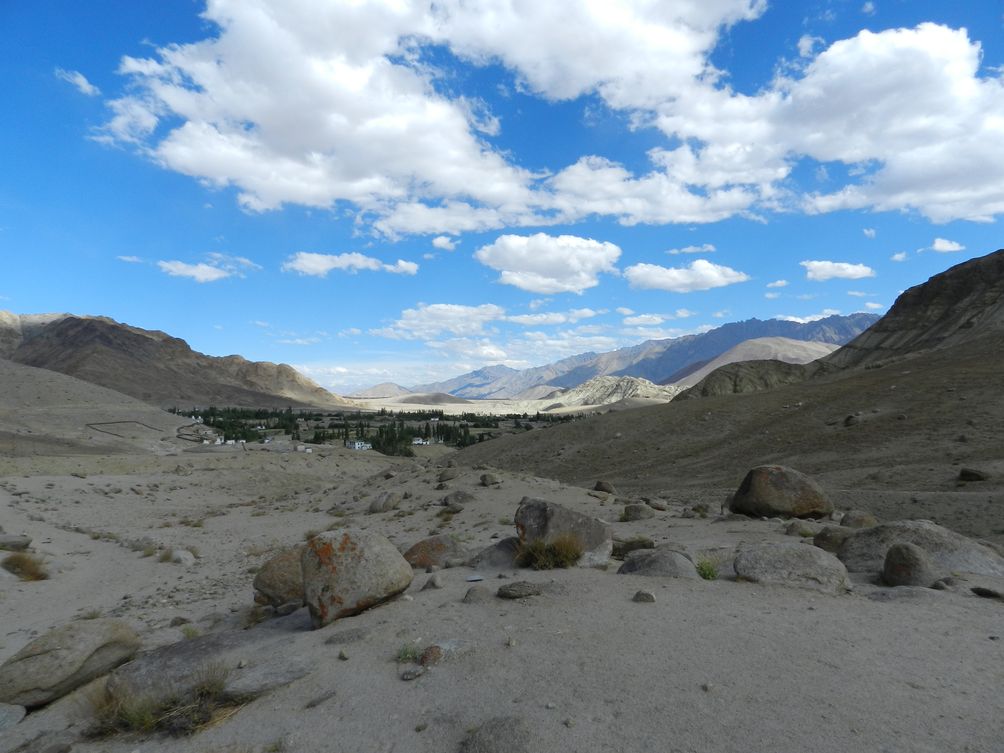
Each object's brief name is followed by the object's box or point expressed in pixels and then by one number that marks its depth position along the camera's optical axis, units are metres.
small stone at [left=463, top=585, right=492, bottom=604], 7.62
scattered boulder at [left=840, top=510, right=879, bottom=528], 12.31
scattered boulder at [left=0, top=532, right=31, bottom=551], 15.16
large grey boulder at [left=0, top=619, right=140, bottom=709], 6.38
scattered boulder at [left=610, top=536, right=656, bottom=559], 10.36
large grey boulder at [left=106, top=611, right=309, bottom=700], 5.85
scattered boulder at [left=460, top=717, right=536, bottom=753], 4.29
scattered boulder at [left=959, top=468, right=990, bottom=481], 18.11
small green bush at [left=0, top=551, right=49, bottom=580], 13.50
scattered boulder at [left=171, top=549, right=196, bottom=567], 15.77
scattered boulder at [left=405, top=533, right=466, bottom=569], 10.63
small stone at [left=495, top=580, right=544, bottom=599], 7.62
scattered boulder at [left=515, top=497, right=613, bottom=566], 9.55
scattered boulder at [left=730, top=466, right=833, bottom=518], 14.27
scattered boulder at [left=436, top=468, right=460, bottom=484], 22.40
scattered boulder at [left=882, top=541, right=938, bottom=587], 7.84
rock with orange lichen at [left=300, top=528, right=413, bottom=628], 7.48
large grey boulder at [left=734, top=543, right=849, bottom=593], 7.66
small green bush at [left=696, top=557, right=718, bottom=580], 8.22
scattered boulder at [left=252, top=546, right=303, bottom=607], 9.43
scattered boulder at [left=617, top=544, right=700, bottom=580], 8.36
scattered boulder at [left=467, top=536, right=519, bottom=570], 9.70
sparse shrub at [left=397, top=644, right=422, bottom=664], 6.01
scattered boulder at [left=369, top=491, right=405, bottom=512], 20.47
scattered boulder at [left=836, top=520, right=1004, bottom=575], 8.53
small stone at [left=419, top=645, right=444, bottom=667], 5.88
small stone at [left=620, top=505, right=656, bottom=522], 15.15
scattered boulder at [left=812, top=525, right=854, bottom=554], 9.80
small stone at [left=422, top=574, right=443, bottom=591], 8.53
